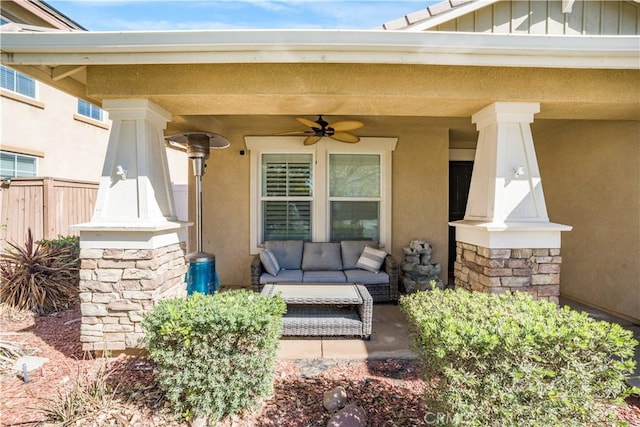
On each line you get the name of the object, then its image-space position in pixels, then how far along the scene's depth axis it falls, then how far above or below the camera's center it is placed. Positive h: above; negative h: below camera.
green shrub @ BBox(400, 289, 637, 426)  1.80 -0.92
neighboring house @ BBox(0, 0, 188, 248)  6.89 +1.81
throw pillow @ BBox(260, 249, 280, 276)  4.95 -0.85
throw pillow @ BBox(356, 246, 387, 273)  5.21 -0.84
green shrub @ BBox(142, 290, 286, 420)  2.21 -1.02
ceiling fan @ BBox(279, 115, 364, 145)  4.89 +1.22
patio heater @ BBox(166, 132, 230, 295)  4.23 -0.11
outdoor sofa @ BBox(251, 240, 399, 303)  4.91 -0.93
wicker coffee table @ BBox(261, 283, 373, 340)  3.63 -1.24
